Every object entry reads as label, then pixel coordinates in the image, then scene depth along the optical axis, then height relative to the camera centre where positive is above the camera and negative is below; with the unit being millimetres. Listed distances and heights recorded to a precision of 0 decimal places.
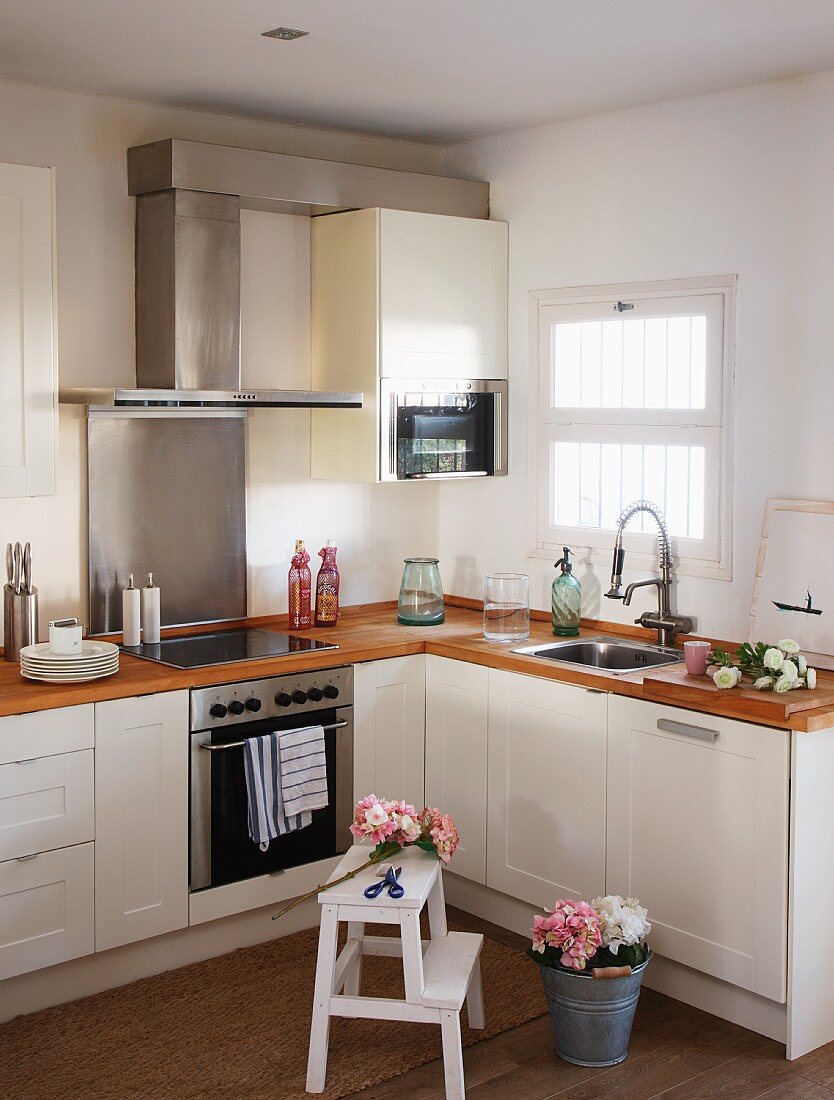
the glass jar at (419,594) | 4359 -436
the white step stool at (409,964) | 2865 -1221
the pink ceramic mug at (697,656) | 3375 -511
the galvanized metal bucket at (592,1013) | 3061 -1376
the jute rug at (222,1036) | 3004 -1501
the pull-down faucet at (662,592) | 3949 -391
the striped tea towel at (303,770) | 3695 -913
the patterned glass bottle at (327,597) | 4324 -442
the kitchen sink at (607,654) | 3902 -595
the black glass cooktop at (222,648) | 3688 -561
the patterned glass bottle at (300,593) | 4281 -424
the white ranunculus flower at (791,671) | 3174 -518
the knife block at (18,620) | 3639 -444
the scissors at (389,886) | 2887 -993
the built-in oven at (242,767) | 3562 -891
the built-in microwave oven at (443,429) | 4203 +160
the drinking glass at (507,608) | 4113 -457
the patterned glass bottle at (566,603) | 4168 -445
